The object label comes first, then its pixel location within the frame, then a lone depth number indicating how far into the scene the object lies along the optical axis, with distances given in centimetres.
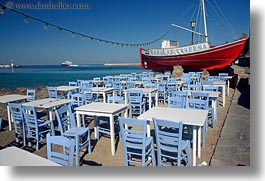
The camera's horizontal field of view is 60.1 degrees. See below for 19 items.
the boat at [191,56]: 780
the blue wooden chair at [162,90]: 555
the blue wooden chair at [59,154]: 177
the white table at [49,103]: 339
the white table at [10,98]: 400
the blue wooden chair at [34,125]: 305
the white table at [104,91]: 489
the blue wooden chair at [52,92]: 492
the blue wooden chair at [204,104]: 307
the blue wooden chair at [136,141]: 213
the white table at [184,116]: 231
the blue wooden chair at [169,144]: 206
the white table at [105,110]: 279
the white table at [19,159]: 179
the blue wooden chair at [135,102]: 417
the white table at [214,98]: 368
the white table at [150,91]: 458
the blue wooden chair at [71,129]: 274
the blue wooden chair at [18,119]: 316
